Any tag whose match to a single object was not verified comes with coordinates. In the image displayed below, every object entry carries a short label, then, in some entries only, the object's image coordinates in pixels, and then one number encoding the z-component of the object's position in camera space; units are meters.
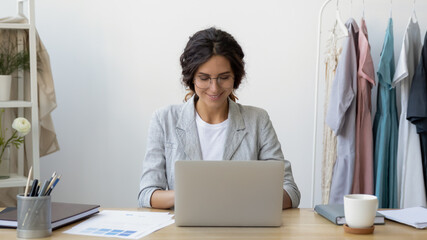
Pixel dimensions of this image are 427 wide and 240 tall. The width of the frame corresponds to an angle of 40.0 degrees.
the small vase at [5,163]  3.36
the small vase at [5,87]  3.24
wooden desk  1.64
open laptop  1.71
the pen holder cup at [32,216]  1.60
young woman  2.31
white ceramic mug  1.70
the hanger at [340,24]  3.29
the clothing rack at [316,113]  3.42
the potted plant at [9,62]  3.25
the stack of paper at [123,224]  1.66
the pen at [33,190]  1.64
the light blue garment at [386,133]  3.36
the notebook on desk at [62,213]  1.71
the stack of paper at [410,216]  1.81
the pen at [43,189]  1.63
